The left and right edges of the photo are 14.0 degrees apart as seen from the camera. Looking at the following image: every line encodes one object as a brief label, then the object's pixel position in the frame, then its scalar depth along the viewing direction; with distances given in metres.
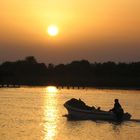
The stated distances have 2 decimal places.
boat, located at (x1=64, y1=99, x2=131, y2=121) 48.47
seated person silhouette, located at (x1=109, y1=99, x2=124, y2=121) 47.69
